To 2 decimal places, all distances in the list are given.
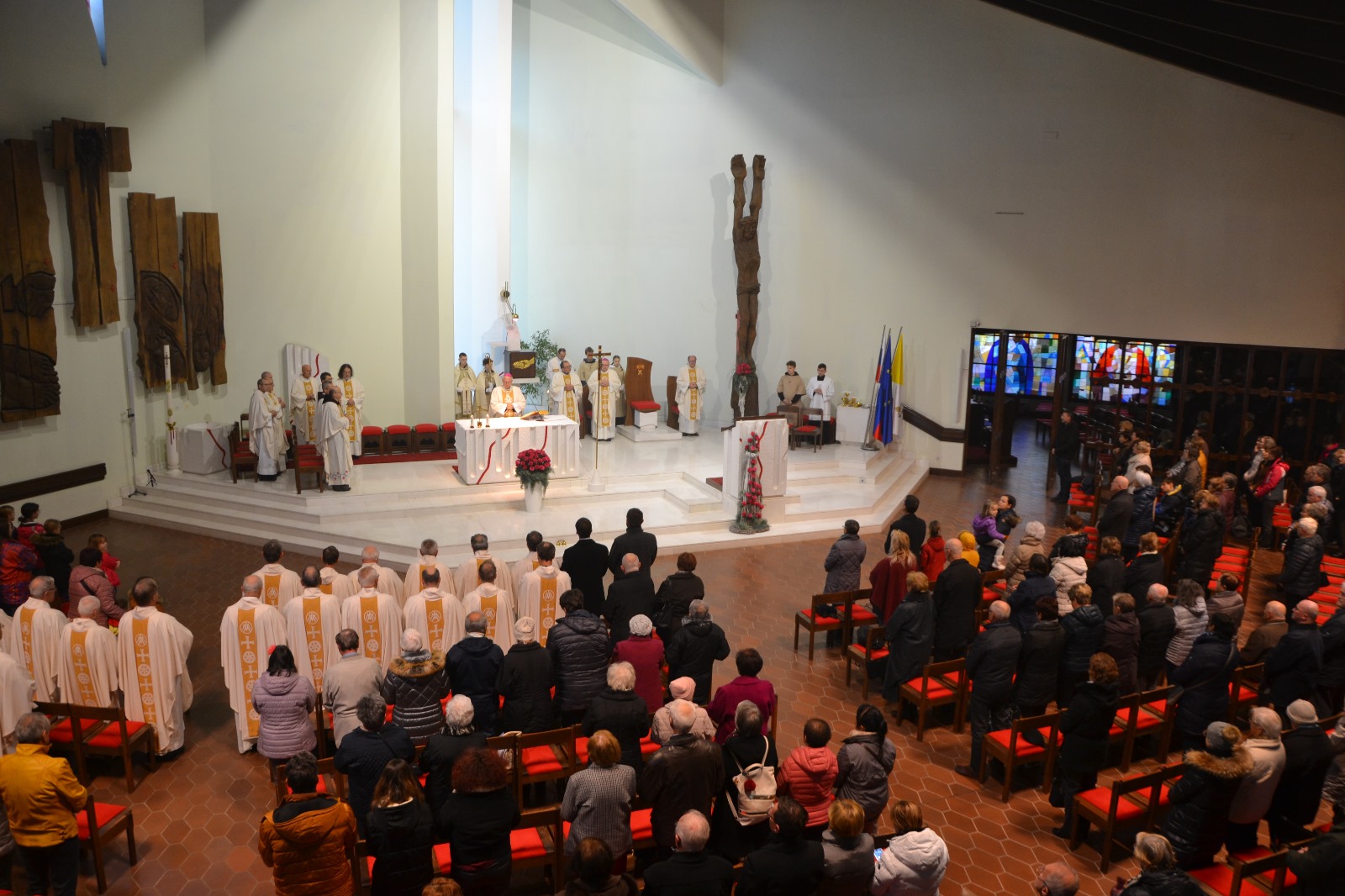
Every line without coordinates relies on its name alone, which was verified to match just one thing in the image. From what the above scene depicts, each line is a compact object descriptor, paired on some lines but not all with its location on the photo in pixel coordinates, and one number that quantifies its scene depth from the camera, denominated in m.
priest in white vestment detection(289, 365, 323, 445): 14.05
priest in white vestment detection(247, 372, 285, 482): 13.16
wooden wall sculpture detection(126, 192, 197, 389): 13.41
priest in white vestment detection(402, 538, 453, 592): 7.87
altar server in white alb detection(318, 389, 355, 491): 12.76
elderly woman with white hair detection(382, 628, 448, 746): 5.91
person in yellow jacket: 5.01
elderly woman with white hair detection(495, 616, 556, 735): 6.18
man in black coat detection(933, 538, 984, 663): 7.91
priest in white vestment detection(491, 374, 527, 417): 14.49
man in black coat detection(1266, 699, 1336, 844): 5.70
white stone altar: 13.64
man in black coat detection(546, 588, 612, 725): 6.48
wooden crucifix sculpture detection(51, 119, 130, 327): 12.41
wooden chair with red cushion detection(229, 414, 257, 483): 13.41
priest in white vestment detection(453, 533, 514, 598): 8.25
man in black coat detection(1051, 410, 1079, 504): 14.00
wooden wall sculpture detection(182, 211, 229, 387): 13.99
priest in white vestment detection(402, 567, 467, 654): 7.52
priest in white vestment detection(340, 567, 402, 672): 7.50
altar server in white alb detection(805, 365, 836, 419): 16.67
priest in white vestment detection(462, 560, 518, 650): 7.62
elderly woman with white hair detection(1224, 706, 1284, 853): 5.39
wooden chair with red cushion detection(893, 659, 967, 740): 7.45
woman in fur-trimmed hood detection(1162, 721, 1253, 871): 5.30
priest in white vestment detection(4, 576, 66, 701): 7.14
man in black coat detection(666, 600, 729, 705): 6.57
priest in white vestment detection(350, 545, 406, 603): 7.70
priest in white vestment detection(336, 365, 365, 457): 14.44
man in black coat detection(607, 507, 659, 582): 8.39
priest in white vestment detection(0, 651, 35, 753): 6.21
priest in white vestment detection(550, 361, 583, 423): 16.34
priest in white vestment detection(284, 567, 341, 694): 7.40
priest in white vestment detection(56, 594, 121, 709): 7.01
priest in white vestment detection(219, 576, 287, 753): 7.20
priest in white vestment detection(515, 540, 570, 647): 8.07
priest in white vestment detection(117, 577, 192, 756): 7.08
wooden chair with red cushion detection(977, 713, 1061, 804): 6.68
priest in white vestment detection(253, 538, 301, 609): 7.77
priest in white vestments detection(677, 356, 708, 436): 17.19
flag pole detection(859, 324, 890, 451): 16.38
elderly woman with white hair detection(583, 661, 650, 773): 5.56
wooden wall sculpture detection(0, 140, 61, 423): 11.82
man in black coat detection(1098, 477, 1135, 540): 10.06
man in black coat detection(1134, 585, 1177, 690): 7.48
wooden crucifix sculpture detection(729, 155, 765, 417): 17.09
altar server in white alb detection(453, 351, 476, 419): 16.16
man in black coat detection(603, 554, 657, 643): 7.59
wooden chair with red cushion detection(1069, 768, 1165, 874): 5.89
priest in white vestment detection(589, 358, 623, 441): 16.61
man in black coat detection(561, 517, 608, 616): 8.41
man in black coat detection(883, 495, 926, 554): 9.05
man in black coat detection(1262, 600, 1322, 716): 7.03
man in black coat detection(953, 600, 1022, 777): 6.90
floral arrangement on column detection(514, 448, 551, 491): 12.40
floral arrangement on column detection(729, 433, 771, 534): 12.50
